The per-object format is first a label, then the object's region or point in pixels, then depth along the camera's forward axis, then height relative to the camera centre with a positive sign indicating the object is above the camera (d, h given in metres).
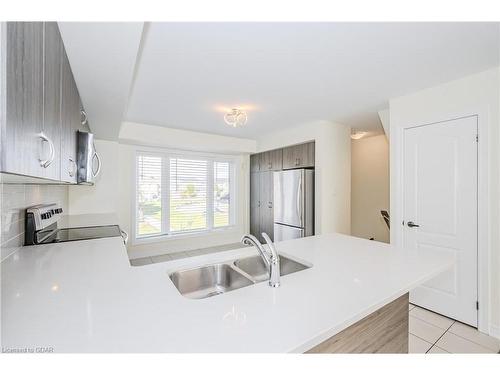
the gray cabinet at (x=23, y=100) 0.51 +0.23
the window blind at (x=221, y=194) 5.08 -0.15
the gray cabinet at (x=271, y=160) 4.46 +0.56
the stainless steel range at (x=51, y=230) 1.61 -0.36
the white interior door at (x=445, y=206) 2.11 -0.18
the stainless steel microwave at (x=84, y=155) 1.49 +0.22
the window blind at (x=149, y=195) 4.21 -0.14
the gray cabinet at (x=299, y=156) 3.81 +0.56
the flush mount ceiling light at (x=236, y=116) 3.01 +0.95
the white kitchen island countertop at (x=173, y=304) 0.66 -0.44
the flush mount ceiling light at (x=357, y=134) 4.15 +1.00
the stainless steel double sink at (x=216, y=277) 1.31 -0.54
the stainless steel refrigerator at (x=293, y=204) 3.69 -0.27
